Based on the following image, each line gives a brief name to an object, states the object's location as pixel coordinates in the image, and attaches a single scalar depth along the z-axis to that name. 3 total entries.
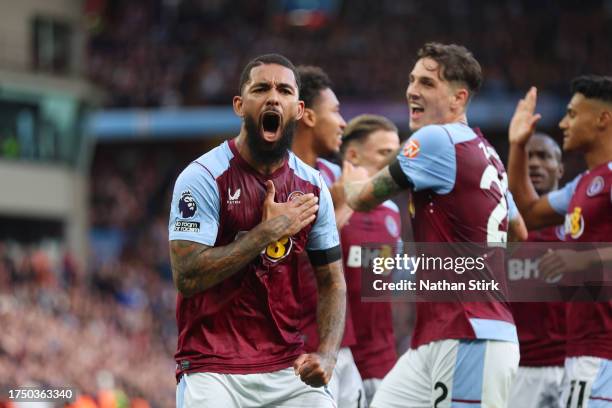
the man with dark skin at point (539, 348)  17.41
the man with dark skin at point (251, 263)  12.04
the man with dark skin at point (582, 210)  14.64
